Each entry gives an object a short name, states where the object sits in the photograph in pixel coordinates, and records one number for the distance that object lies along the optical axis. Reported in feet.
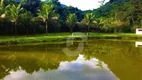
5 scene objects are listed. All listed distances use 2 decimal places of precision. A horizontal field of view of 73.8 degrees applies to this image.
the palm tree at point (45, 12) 53.09
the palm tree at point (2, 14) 42.88
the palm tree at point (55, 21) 57.55
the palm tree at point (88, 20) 67.08
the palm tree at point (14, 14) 46.27
